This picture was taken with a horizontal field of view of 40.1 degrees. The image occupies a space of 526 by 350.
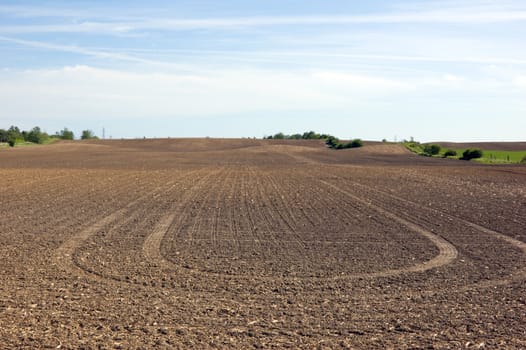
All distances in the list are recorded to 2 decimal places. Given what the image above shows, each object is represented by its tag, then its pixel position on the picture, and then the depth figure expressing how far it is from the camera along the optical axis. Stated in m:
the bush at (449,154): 84.94
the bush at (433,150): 93.12
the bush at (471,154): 78.25
